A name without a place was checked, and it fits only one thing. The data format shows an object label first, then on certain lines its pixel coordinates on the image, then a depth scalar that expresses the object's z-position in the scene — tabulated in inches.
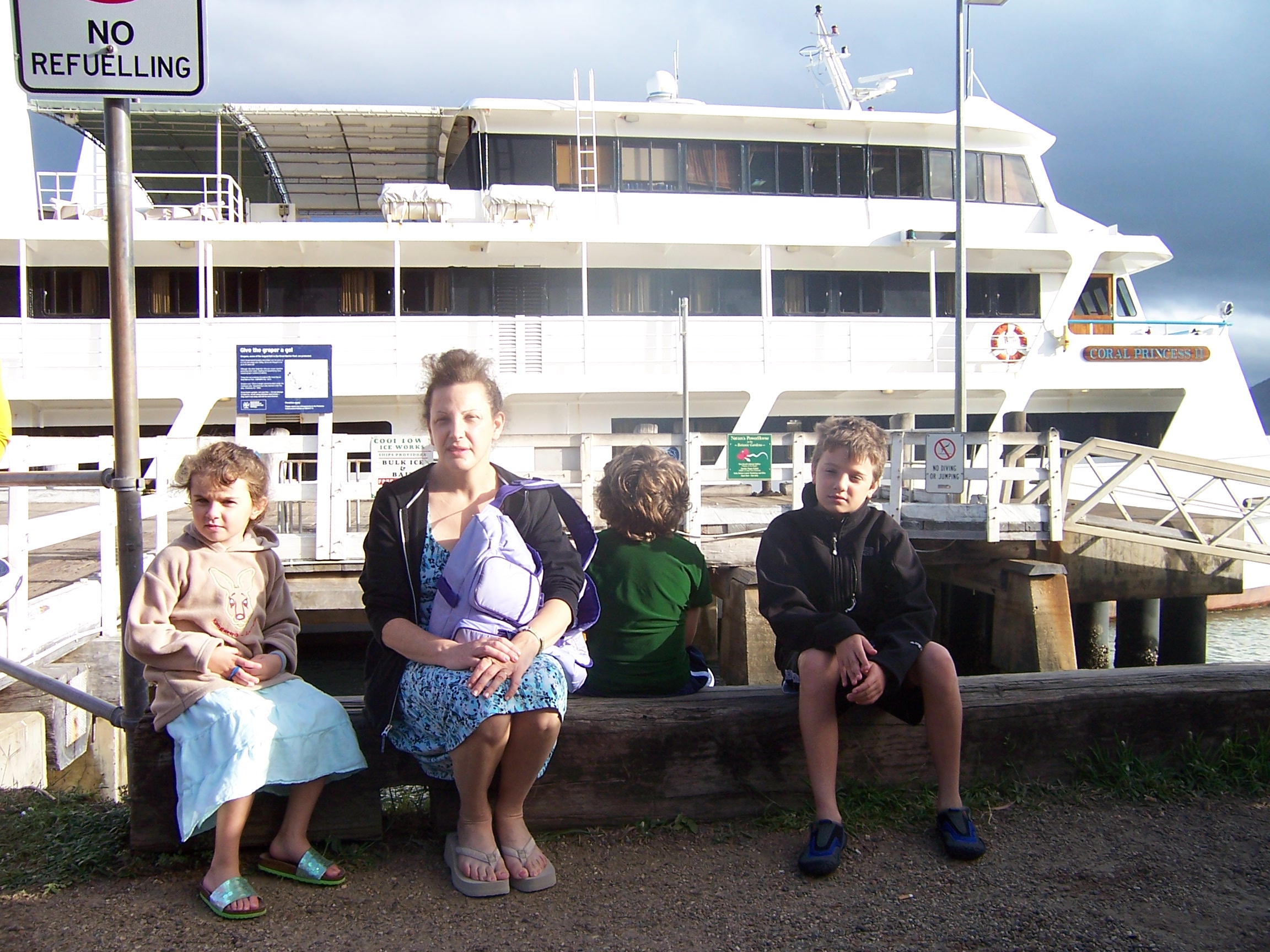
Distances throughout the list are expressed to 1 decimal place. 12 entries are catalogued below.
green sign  370.9
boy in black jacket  110.3
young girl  95.0
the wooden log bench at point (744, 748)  108.0
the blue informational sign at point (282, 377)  370.0
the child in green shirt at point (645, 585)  125.4
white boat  527.8
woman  98.2
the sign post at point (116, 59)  93.5
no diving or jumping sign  354.9
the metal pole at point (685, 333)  413.6
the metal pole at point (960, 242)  421.7
